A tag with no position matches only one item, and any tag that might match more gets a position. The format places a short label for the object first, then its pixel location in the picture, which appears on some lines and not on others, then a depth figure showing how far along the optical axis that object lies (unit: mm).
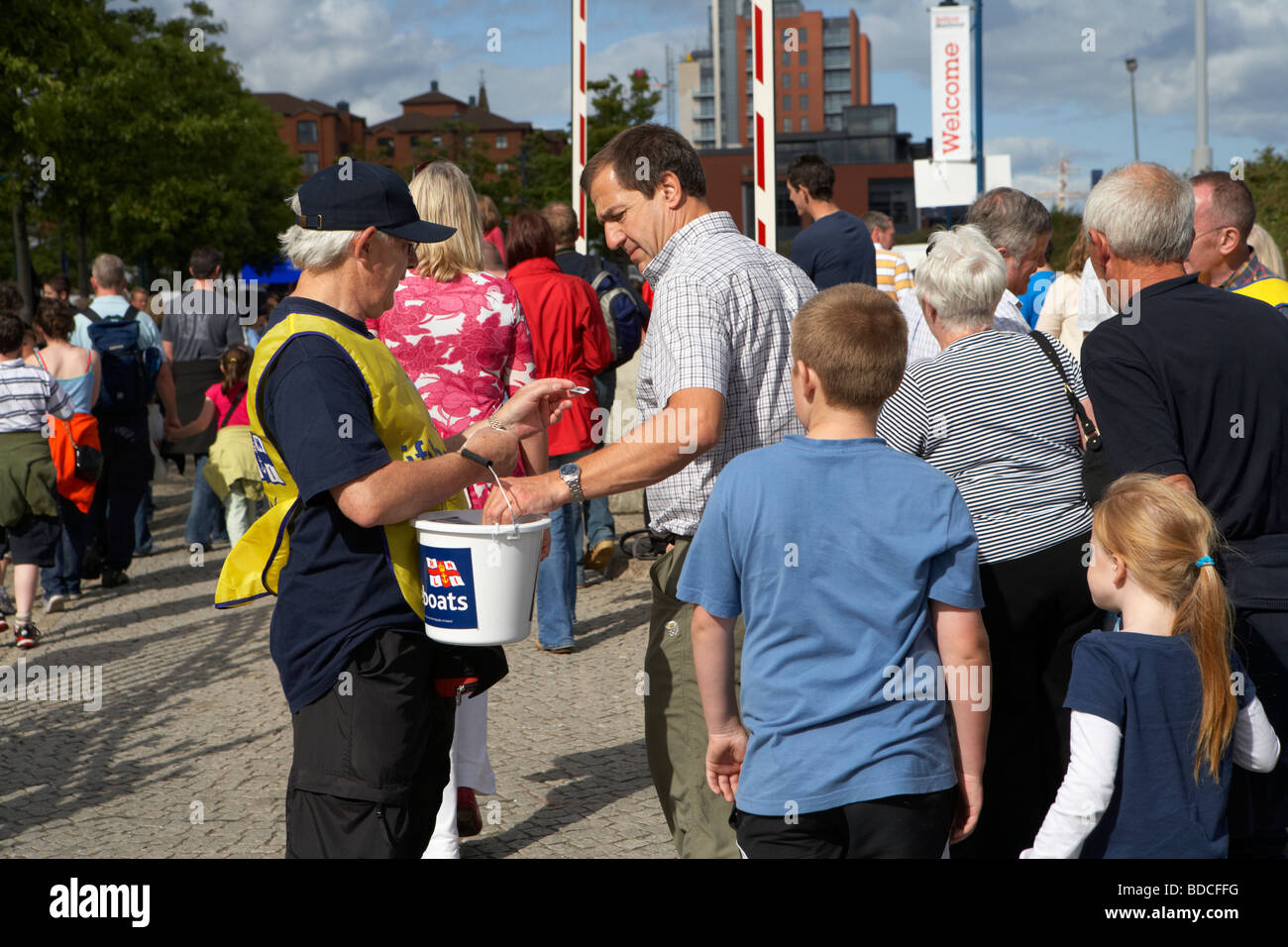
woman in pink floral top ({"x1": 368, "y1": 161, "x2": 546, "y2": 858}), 4363
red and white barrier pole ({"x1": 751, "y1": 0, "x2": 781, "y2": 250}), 7066
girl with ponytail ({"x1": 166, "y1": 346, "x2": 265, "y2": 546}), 9438
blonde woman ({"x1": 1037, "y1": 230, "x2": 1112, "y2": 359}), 6562
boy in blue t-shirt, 2473
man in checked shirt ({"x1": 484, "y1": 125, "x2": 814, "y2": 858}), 3029
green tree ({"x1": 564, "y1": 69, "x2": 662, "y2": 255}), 36344
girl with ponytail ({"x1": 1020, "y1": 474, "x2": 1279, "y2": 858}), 2645
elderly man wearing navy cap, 2617
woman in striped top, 3561
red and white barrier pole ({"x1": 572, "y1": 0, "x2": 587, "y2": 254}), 9422
